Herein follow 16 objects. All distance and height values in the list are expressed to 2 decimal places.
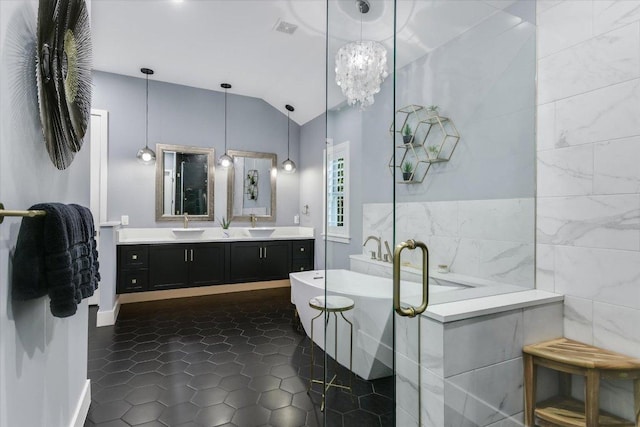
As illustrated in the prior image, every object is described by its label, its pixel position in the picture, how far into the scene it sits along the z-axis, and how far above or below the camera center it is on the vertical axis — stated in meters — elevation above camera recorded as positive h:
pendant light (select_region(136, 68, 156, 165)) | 4.67 +0.81
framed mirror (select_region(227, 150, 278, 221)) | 5.39 +0.42
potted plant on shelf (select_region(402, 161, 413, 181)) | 1.79 +0.24
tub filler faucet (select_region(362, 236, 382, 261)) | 1.56 -0.15
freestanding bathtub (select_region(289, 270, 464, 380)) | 1.50 -0.49
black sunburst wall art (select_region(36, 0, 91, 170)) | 1.05 +0.48
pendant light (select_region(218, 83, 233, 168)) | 5.14 +0.84
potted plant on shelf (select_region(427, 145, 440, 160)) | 2.23 +0.41
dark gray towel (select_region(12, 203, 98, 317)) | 0.96 -0.16
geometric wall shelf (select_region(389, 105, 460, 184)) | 1.93 +0.47
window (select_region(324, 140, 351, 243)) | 1.72 +0.12
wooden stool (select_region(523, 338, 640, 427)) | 1.58 -0.80
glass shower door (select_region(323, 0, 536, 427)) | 1.54 +0.06
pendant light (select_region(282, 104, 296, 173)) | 5.66 +0.79
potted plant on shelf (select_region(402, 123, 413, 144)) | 1.81 +0.44
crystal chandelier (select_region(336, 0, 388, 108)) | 1.54 +0.70
